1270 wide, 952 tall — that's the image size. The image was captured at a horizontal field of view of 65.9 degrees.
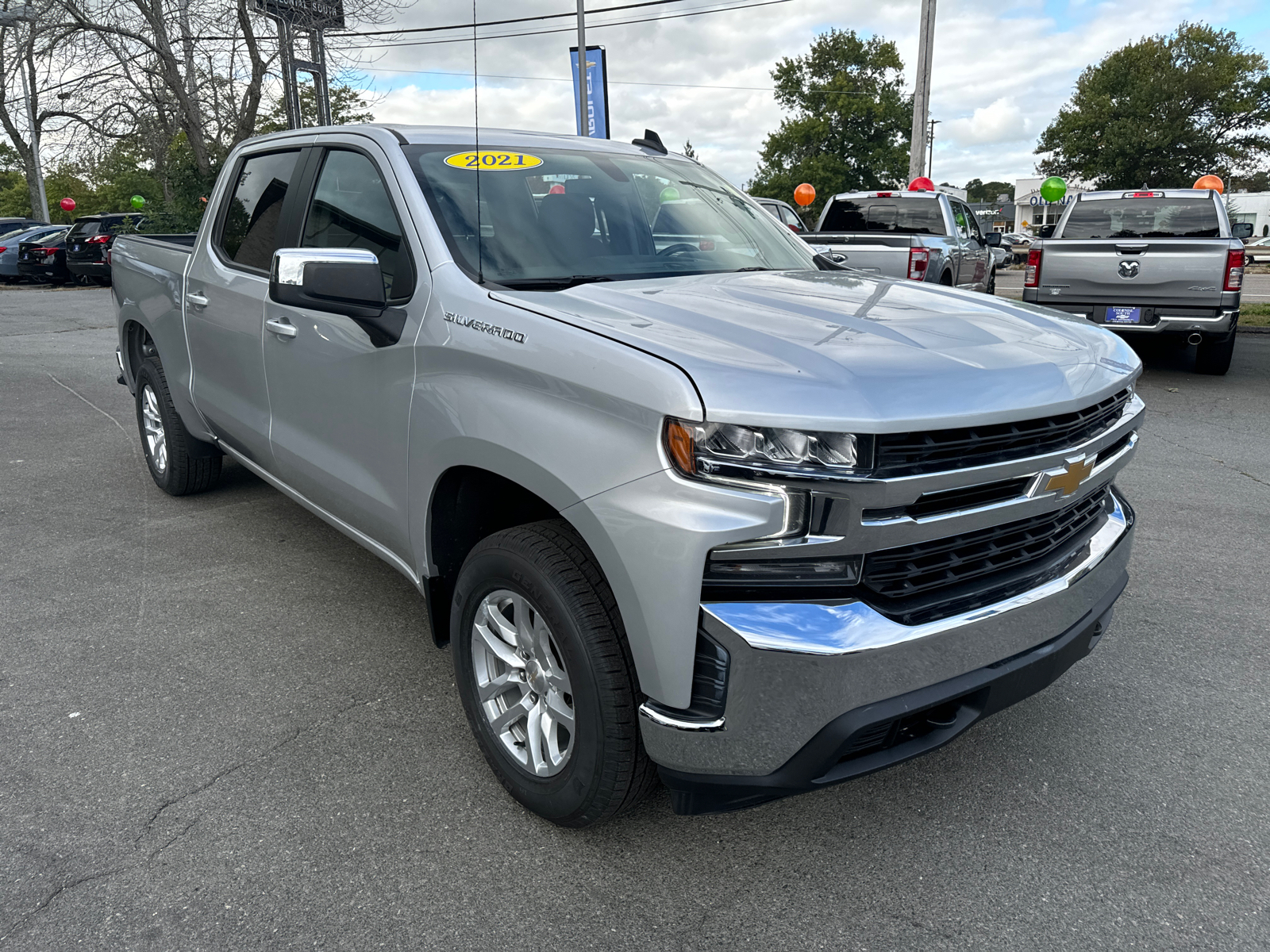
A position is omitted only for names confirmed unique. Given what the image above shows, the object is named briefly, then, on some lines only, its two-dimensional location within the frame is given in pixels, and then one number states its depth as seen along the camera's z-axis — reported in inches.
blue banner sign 891.4
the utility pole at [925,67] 774.5
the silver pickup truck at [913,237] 401.4
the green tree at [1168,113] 1943.9
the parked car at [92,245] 831.7
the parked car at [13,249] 919.7
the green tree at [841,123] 2246.6
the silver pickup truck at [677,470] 79.0
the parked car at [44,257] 884.0
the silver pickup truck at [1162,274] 367.6
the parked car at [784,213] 566.9
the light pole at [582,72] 666.2
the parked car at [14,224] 1318.9
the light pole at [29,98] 722.8
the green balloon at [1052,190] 1074.1
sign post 710.5
